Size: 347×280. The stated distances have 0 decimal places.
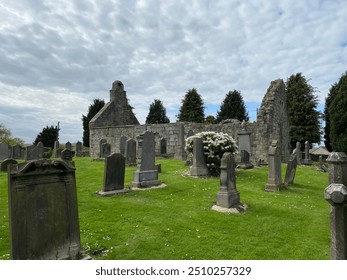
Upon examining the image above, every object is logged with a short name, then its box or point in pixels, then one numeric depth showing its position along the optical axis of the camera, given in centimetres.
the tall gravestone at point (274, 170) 1048
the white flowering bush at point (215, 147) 1291
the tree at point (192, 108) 4652
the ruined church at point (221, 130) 2016
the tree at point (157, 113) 5172
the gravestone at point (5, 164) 1419
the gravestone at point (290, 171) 1156
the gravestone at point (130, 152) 1712
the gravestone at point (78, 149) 2947
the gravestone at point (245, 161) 1573
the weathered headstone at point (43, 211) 402
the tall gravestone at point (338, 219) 333
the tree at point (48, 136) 3975
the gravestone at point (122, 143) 2361
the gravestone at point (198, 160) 1280
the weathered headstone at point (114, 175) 944
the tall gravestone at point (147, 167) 1059
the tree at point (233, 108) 4697
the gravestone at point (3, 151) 2105
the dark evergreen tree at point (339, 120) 2733
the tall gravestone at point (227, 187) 786
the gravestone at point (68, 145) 2773
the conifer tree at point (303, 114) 3859
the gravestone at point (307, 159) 2308
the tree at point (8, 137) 3289
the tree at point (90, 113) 4579
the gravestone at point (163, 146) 2405
